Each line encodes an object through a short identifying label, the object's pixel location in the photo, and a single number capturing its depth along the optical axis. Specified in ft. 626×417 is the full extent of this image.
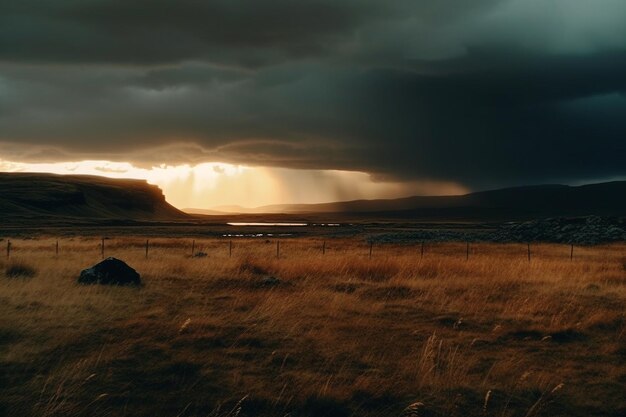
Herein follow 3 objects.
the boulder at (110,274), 55.26
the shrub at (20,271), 61.02
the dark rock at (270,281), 55.38
